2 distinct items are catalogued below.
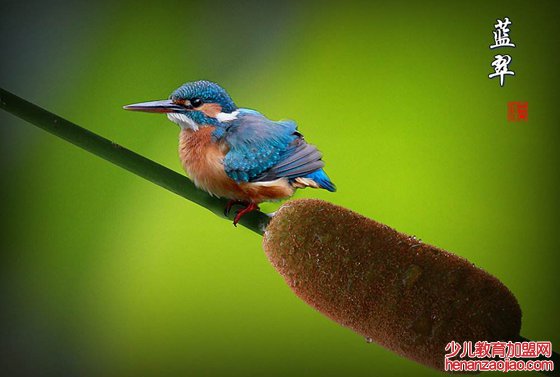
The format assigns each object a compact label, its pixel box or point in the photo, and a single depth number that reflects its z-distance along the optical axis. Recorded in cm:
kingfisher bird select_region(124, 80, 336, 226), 261
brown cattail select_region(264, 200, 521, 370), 252
